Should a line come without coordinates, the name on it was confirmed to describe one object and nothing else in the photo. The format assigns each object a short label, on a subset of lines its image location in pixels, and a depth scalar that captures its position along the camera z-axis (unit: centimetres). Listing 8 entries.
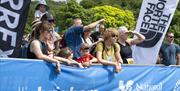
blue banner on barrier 879
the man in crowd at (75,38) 1076
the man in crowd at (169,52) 1432
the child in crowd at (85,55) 1060
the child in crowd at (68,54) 992
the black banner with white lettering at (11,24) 854
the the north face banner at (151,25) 1337
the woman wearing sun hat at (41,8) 1273
